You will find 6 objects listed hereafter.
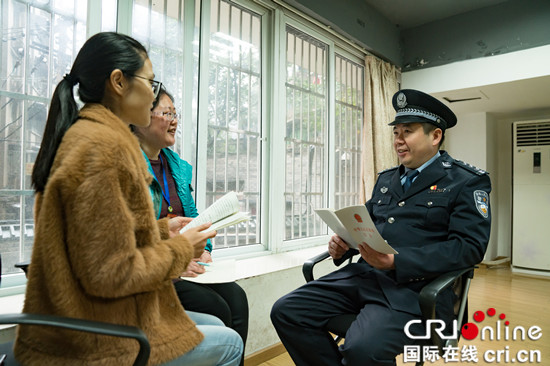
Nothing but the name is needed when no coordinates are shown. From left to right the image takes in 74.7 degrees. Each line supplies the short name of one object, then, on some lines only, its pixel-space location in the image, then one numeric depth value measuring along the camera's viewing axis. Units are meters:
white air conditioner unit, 4.25
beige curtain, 3.50
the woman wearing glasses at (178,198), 1.42
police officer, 1.28
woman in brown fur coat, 0.74
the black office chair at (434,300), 1.16
